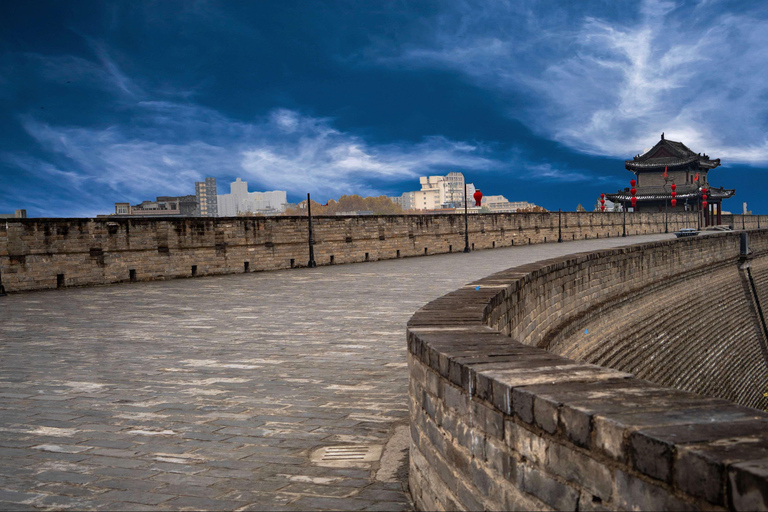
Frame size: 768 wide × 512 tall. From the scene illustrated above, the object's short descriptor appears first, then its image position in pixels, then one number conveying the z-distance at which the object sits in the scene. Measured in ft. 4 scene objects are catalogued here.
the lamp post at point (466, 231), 95.45
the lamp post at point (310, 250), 70.55
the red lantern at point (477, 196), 103.06
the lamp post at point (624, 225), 147.66
